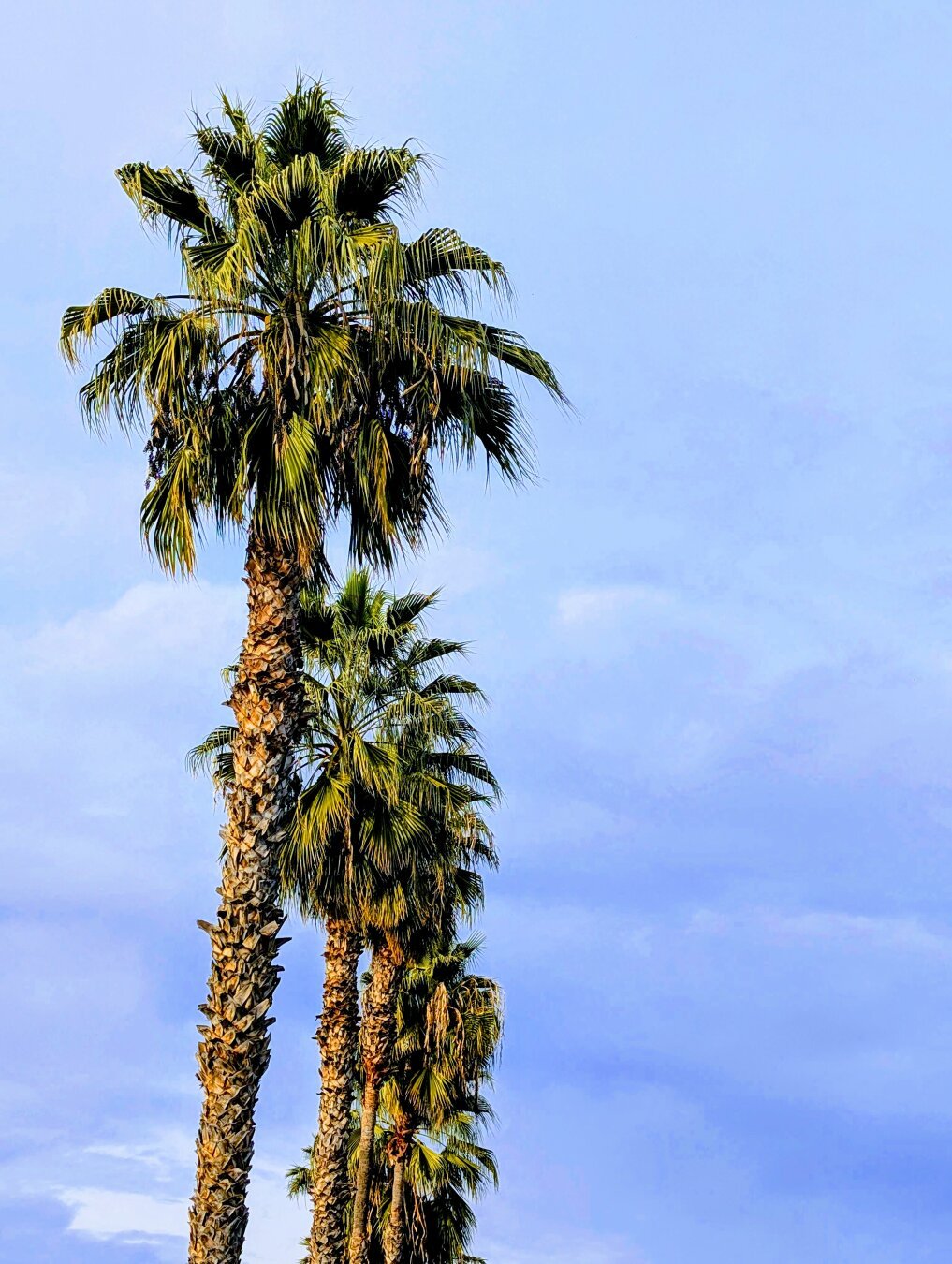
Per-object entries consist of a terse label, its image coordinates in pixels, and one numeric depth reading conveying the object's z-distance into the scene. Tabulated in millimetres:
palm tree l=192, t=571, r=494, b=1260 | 22234
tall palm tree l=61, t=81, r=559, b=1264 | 13375
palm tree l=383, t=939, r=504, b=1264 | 29672
